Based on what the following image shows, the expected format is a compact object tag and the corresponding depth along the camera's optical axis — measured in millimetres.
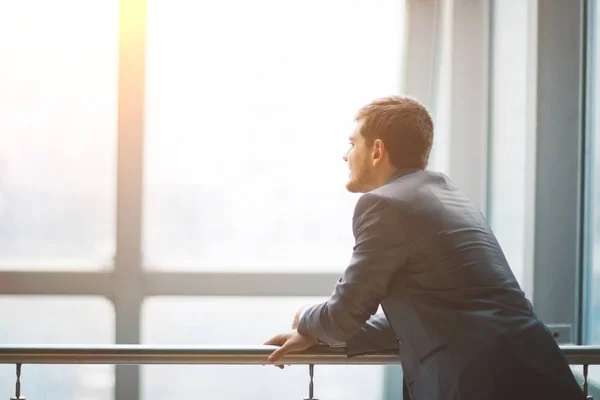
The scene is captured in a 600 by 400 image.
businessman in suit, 2923
